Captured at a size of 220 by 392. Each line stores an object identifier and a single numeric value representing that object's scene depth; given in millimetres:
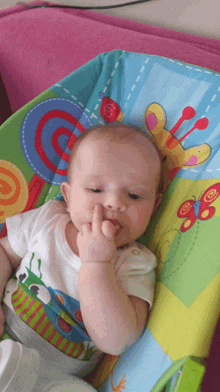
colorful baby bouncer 583
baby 651
